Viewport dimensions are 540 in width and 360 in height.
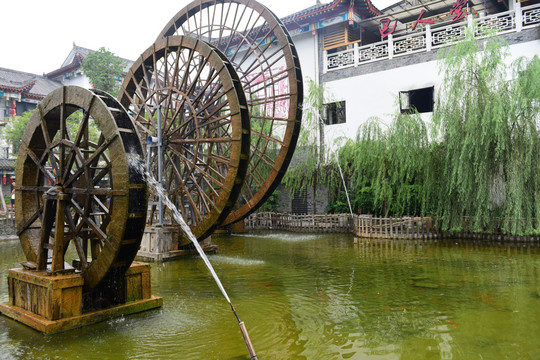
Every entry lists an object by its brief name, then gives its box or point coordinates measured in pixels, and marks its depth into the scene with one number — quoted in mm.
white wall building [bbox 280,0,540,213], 14570
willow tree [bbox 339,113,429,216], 12234
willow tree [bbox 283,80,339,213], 15648
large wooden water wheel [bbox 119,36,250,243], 8961
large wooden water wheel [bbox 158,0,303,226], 10672
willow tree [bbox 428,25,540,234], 10508
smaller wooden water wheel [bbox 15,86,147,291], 5199
